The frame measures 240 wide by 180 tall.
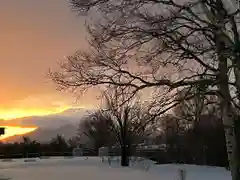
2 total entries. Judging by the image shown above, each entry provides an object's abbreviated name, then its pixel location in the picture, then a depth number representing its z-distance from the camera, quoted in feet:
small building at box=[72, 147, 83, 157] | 86.42
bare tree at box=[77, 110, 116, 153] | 104.44
